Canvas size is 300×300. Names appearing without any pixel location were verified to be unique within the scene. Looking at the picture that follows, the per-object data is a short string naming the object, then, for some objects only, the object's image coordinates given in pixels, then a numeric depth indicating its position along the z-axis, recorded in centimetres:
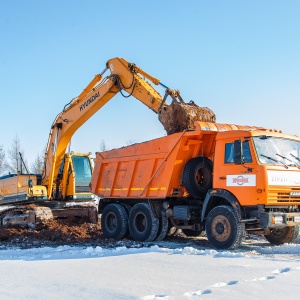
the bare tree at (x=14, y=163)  5222
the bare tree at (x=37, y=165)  5722
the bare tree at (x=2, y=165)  5128
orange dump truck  1062
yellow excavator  1542
